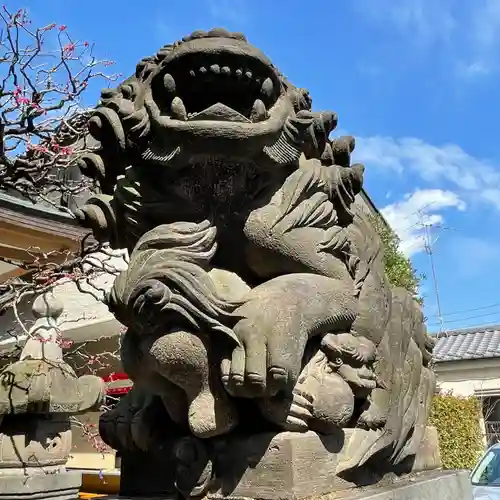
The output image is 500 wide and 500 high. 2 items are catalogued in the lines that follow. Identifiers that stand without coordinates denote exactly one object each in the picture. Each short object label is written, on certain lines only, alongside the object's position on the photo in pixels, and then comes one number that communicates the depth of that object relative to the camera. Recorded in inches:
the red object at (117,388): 273.8
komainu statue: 56.7
